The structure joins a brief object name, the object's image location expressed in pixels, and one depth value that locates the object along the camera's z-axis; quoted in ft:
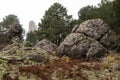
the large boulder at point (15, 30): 102.03
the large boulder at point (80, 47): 74.84
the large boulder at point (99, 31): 80.50
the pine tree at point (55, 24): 120.18
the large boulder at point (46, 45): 90.51
